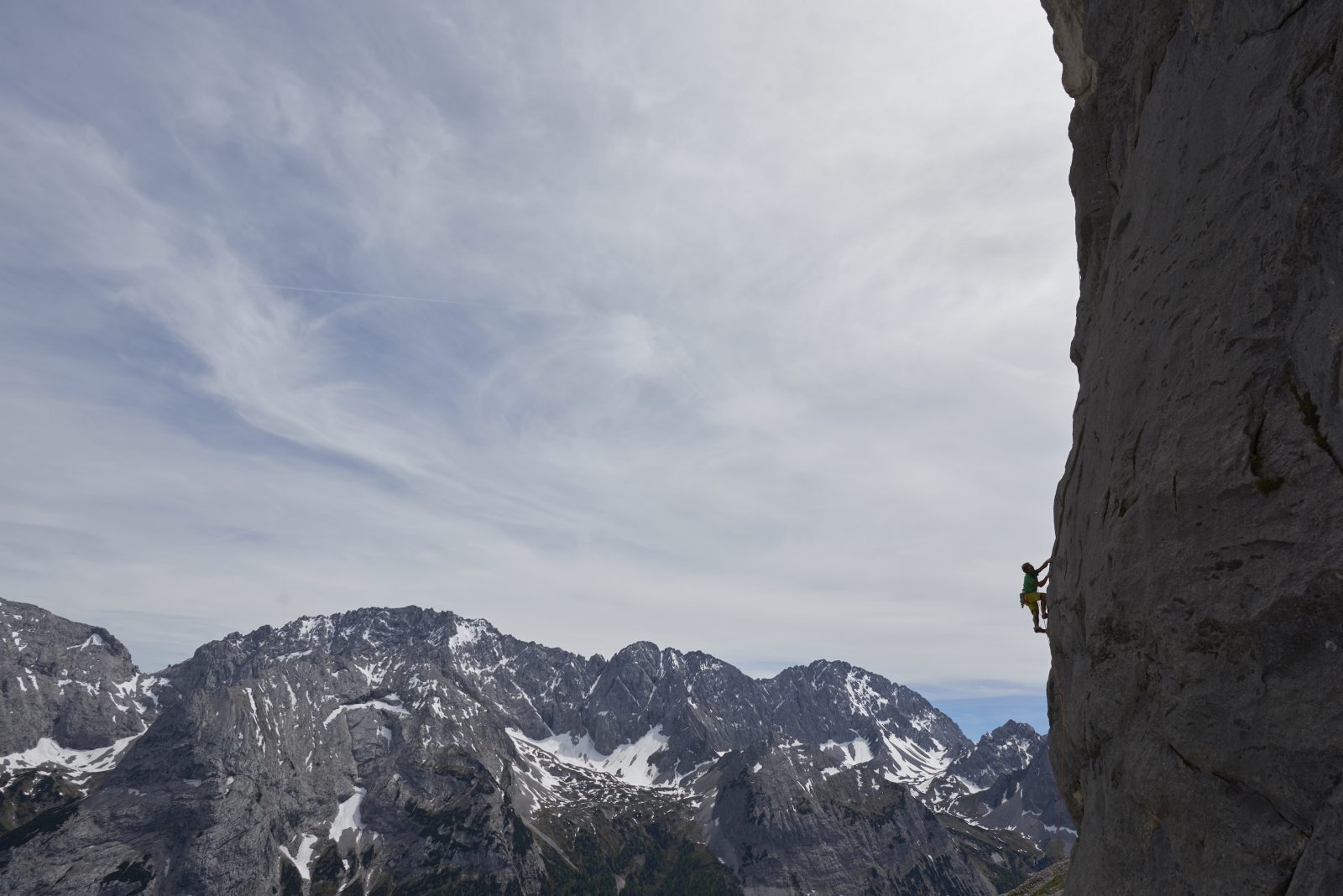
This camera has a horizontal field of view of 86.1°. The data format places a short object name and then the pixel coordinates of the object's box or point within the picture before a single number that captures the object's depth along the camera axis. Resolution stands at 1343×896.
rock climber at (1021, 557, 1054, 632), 24.98
